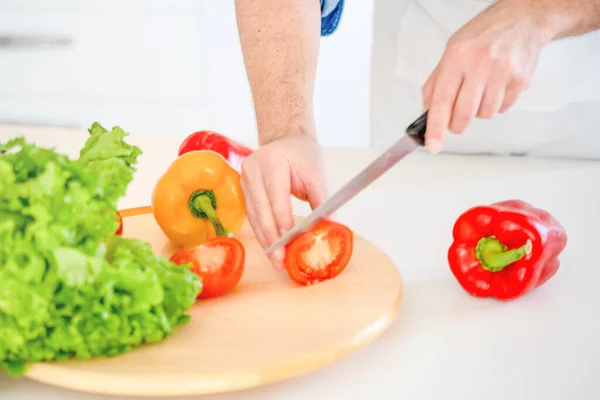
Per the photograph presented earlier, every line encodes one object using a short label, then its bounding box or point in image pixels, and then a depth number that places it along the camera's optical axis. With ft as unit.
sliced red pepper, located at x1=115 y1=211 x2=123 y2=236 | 3.72
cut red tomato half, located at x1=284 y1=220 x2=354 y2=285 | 3.51
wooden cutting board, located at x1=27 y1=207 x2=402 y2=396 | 2.62
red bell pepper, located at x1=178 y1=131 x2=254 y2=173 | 4.99
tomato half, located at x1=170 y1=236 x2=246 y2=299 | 3.33
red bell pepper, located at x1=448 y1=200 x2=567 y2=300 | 3.45
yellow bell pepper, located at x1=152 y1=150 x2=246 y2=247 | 4.17
